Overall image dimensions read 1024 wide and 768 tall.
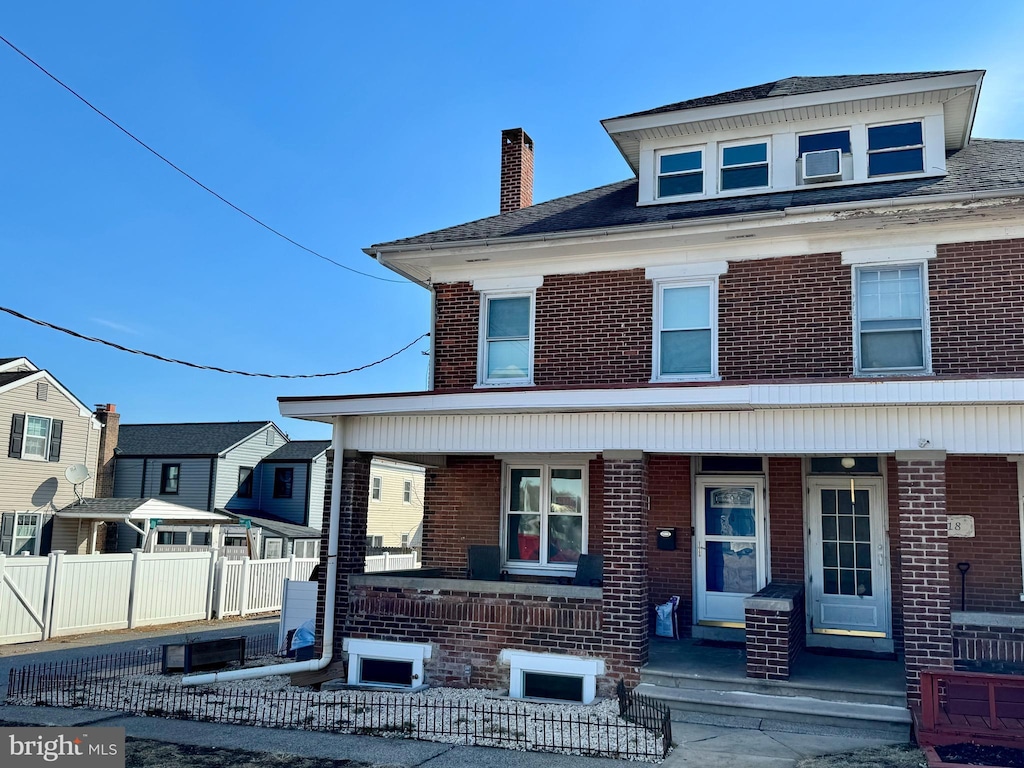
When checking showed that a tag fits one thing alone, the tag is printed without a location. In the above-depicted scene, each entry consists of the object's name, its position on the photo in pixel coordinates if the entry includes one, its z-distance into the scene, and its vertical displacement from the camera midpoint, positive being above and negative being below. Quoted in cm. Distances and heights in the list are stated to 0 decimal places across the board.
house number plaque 1059 -3
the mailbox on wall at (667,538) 1213 -32
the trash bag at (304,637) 1261 -197
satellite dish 2800 +80
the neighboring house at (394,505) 3572 +12
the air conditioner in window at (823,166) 1241 +519
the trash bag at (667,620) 1196 -147
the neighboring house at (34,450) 2697 +158
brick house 932 +126
